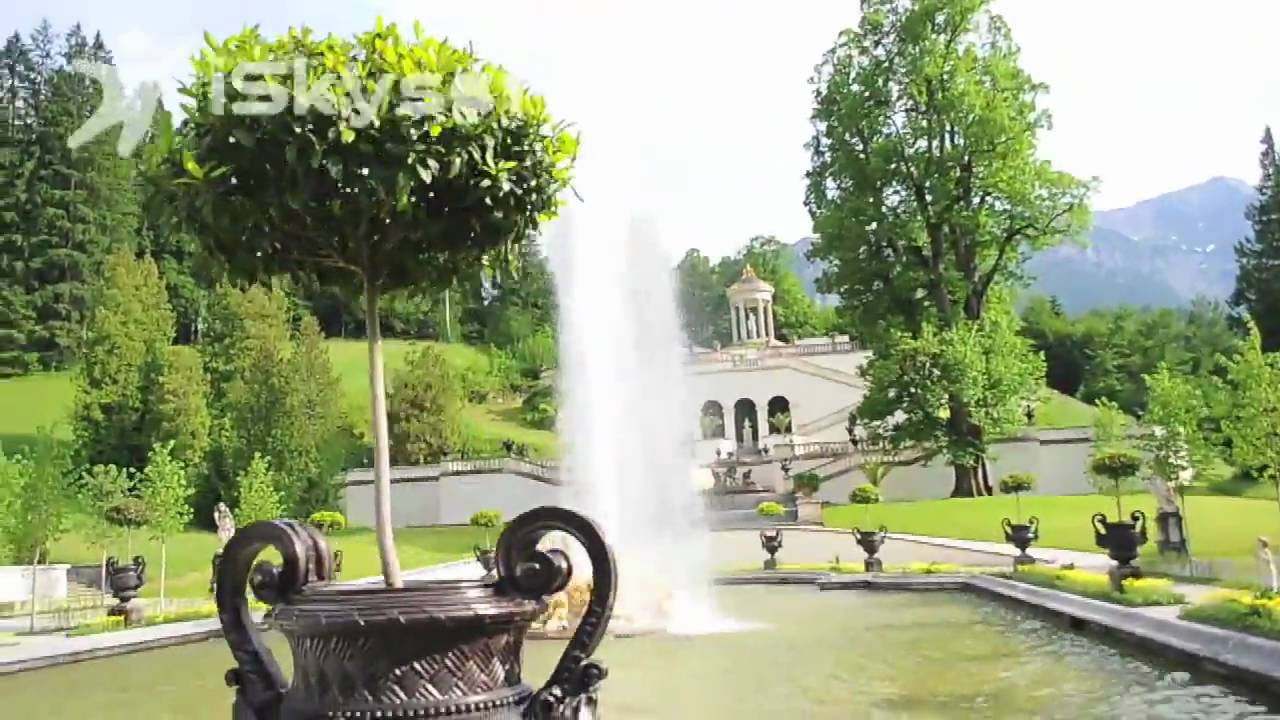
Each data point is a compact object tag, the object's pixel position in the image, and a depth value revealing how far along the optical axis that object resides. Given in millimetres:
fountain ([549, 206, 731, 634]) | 18719
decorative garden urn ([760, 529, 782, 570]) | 22547
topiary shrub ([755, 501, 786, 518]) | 33969
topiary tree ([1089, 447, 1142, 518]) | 19592
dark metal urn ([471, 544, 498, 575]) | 18092
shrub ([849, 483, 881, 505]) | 32969
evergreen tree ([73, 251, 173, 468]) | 39562
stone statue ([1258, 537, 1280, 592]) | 10198
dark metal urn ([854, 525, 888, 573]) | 19766
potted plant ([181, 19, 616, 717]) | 3035
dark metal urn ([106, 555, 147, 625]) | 17078
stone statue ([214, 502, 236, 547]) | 21625
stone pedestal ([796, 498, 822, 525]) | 32375
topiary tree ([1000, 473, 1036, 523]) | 32312
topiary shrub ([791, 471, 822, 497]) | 37469
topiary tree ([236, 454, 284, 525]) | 23734
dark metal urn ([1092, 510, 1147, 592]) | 12438
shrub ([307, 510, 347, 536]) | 32062
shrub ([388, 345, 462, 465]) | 43750
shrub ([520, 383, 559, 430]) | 56719
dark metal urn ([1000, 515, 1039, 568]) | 17891
